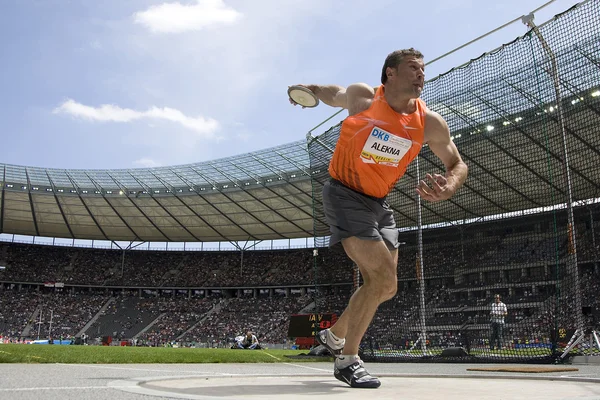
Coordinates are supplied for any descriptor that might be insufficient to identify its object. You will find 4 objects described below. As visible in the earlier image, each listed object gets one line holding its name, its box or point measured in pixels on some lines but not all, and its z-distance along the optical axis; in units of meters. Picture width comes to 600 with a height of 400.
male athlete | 3.53
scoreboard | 16.02
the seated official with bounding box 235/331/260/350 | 21.85
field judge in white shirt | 12.30
